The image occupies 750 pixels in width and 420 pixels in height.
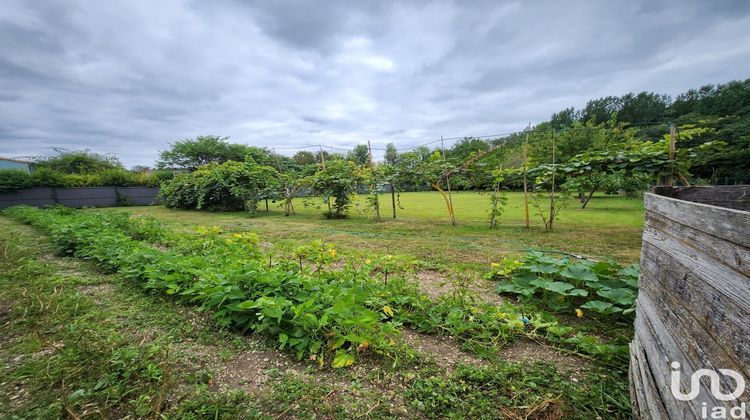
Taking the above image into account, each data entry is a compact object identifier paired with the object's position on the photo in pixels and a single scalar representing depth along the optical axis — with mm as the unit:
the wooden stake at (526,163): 6820
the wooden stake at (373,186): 9133
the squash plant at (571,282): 2393
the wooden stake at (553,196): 6496
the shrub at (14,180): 13961
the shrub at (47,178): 15030
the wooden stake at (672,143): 4994
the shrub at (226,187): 11414
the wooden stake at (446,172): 7863
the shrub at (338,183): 9555
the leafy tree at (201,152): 28547
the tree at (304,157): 37469
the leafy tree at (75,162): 26753
